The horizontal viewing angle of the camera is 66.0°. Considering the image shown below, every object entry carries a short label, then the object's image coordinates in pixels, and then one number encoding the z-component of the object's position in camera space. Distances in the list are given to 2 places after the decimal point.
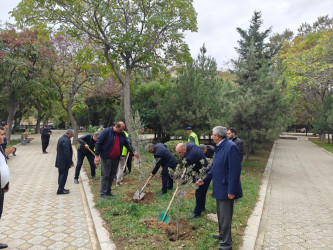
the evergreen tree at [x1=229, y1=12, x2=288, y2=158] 10.29
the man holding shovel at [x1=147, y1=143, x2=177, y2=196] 6.30
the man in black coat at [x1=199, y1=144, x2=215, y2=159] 7.01
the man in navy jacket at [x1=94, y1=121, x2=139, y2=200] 6.07
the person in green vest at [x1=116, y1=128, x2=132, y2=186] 7.66
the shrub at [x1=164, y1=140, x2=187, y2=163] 8.94
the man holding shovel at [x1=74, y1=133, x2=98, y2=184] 8.09
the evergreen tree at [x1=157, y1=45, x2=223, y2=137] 14.48
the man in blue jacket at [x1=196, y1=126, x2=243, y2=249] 3.54
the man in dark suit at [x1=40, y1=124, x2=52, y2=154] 14.63
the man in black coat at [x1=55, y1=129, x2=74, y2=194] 6.70
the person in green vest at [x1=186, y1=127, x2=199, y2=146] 8.81
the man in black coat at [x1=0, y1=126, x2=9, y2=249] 3.60
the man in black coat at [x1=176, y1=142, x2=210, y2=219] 5.06
